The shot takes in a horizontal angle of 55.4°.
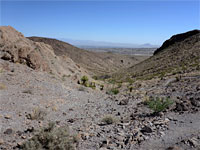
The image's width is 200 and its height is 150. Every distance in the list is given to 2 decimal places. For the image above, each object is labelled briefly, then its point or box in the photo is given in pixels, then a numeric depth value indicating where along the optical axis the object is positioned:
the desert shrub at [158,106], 7.98
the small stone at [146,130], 5.77
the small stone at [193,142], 4.81
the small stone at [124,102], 11.25
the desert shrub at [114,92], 16.33
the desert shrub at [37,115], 7.07
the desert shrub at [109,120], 7.12
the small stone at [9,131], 5.63
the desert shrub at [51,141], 4.59
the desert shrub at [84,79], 21.24
